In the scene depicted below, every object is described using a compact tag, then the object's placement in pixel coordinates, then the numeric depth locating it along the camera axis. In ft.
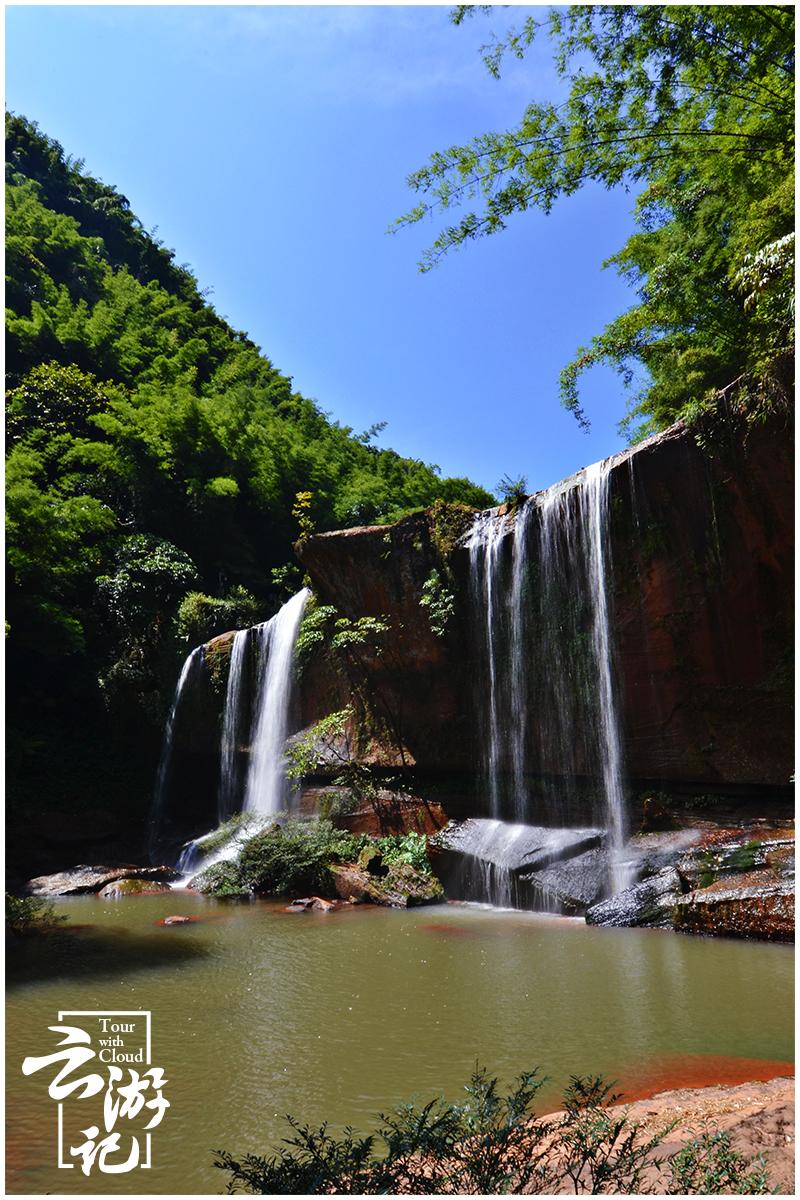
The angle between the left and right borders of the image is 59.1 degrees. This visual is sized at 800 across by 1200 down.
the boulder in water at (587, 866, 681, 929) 25.34
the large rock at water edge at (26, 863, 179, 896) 35.55
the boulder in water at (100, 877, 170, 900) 35.04
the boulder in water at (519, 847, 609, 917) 29.91
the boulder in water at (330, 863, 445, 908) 32.07
